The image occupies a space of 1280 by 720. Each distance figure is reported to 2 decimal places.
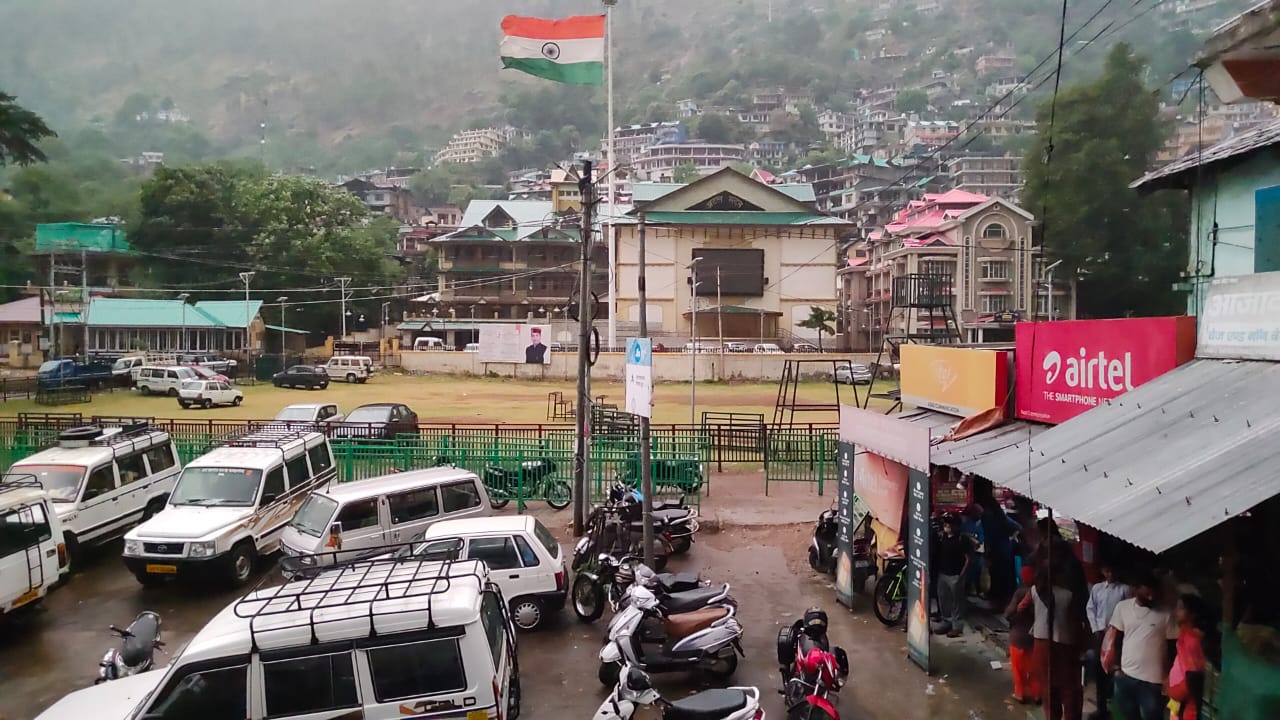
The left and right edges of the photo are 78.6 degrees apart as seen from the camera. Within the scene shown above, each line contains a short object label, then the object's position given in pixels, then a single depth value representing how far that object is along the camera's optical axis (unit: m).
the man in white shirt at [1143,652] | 5.54
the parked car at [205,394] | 32.66
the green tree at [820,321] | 55.75
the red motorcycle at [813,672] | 6.25
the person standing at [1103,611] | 6.25
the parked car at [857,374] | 42.62
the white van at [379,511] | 9.80
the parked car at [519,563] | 8.77
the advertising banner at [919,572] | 7.69
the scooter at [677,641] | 7.21
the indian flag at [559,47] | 23.05
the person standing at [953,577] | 8.58
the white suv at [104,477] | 11.26
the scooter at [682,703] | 5.69
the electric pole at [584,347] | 12.84
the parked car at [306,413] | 20.53
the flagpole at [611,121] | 35.58
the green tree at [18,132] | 34.94
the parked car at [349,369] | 43.16
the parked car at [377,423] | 18.25
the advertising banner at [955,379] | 9.66
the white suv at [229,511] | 9.90
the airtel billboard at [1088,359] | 7.41
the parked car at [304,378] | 40.97
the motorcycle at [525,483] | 15.41
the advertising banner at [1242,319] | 6.20
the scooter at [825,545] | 11.25
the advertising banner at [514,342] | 35.78
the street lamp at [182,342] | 52.12
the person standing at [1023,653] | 7.01
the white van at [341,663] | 4.74
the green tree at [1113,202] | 41.22
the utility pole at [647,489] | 10.26
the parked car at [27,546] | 8.33
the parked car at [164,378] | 35.94
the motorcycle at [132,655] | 6.51
